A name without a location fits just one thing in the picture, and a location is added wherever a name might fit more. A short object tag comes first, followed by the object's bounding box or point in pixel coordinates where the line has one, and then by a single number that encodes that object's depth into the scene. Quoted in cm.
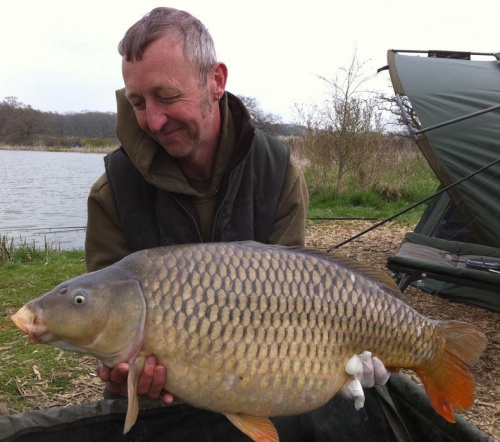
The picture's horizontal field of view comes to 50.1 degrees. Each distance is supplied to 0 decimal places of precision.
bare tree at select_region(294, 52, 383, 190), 698
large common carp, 96
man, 118
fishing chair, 229
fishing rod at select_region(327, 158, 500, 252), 256
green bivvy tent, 249
